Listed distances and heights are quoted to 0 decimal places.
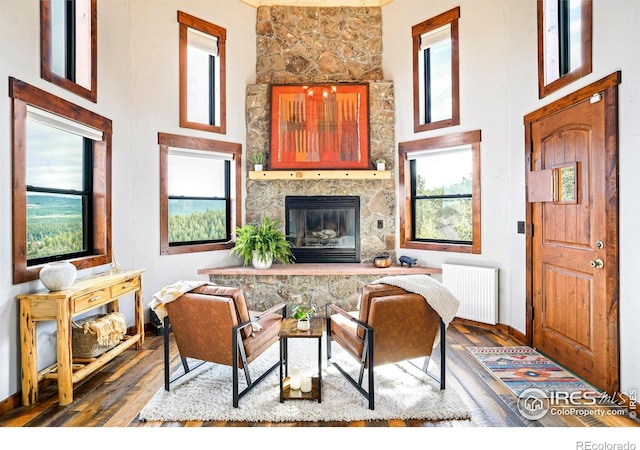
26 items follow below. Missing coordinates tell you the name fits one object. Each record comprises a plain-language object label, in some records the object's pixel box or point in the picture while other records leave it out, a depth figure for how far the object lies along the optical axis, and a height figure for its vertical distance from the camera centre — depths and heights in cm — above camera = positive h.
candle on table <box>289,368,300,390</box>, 256 -117
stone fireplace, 493 +206
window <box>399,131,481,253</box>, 425 +40
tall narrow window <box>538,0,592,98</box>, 271 +160
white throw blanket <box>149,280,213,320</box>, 254 -53
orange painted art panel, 488 +137
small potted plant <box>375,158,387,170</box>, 479 +82
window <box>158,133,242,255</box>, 425 +41
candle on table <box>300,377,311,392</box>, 256 -121
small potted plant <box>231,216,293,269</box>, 456 -27
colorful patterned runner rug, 270 -129
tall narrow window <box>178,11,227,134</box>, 436 +200
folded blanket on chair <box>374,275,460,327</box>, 248 -51
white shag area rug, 230 -128
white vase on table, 255 -39
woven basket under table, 283 -97
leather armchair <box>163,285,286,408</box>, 241 -78
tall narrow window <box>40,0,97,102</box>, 290 +166
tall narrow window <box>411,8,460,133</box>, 434 +201
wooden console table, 246 -80
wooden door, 251 -11
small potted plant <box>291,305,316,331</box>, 256 -73
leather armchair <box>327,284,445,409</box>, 238 -77
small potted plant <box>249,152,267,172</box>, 482 +90
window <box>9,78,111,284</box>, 255 +37
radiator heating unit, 396 -80
